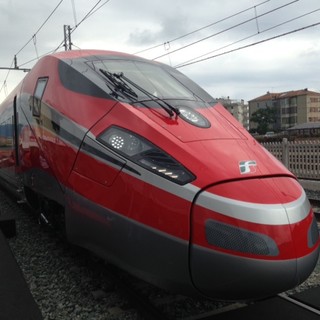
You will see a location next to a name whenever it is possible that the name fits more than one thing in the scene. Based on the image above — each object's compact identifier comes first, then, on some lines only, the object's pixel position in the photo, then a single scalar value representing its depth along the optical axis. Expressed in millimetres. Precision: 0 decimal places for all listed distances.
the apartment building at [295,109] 111812
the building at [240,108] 105500
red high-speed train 2871
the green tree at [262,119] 104688
